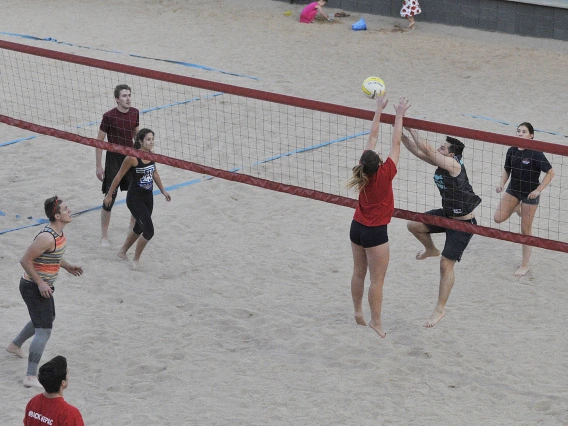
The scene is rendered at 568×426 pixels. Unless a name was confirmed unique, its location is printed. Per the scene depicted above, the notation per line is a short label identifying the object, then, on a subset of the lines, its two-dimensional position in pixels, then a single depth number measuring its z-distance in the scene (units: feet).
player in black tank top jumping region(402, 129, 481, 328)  48.57
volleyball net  59.57
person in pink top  127.95
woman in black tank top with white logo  58.70
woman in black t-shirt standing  57.77
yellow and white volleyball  50.93
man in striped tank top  45.67
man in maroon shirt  61.53
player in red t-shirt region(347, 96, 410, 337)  46.03
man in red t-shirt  35.88
